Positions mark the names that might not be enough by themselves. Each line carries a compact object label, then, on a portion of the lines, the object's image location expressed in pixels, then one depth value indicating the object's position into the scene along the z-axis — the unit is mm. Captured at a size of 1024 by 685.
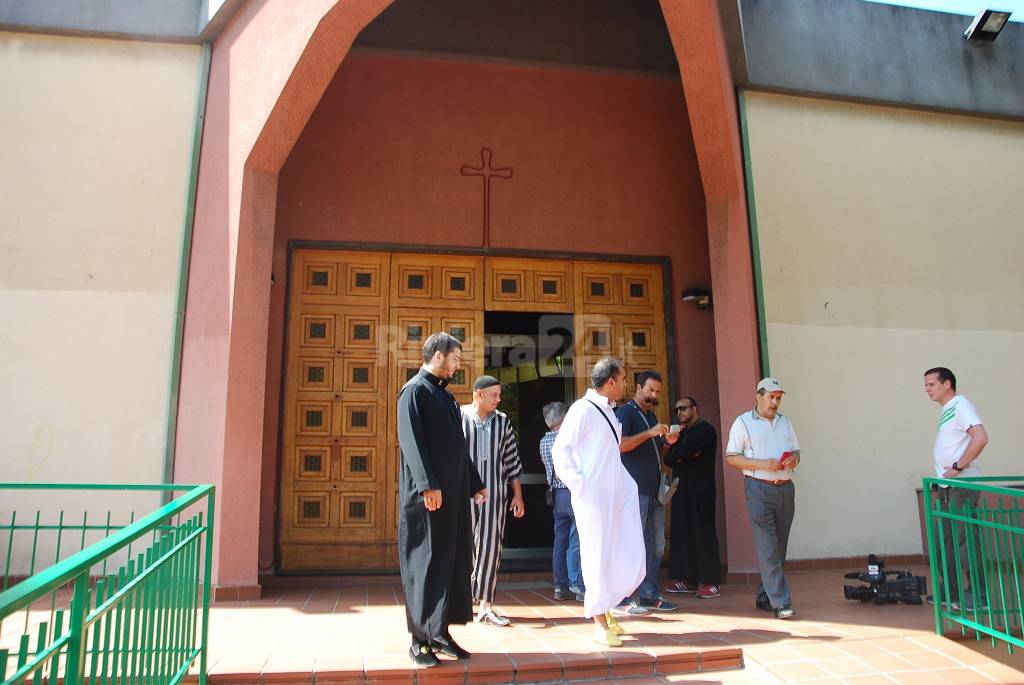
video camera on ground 5273
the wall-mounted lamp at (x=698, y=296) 7469
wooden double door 6688
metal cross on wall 7340
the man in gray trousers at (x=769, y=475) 4863
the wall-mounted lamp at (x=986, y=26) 8336
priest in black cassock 3740
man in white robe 4125
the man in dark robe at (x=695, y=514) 5832
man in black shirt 5102
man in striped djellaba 4859
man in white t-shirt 4695
